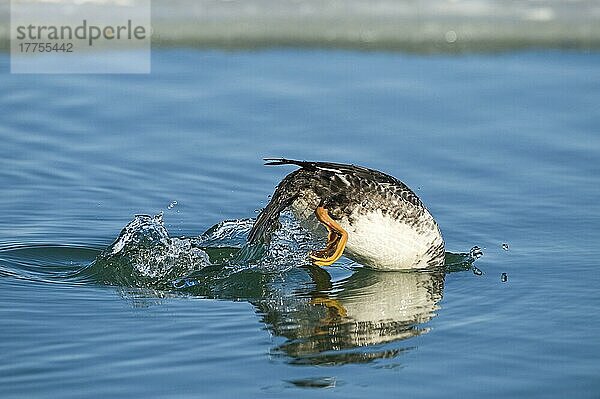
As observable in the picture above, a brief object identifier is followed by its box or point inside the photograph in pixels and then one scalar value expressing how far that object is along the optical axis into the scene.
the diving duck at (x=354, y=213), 13.77
